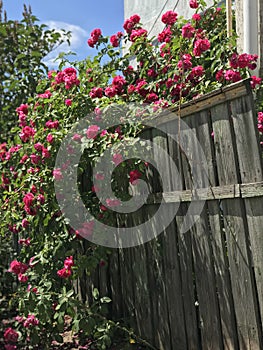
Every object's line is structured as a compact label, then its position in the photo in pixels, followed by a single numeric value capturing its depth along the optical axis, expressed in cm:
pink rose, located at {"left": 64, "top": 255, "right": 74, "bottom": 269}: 323
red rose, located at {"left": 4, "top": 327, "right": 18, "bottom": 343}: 359
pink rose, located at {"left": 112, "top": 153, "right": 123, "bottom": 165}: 309
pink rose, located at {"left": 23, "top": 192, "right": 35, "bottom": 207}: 347
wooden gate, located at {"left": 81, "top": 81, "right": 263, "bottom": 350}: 249
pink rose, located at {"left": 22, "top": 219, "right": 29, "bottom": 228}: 370
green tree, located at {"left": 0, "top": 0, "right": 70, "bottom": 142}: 561
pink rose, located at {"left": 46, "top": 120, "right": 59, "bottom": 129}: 357
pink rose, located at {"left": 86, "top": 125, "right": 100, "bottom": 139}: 324
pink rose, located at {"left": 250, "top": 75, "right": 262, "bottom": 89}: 289
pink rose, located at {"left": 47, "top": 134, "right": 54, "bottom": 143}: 343
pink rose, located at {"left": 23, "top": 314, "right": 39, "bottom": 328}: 342
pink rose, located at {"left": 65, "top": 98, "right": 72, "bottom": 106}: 356
